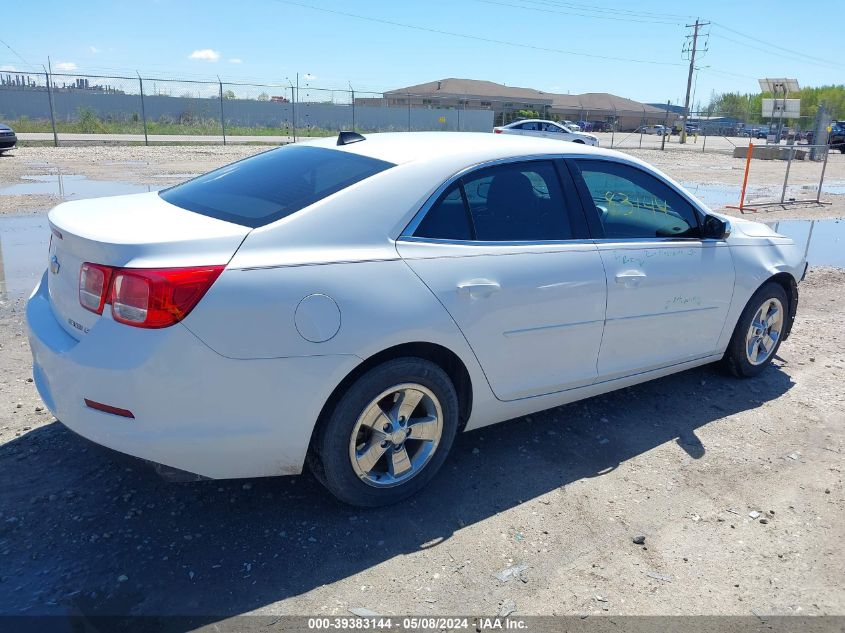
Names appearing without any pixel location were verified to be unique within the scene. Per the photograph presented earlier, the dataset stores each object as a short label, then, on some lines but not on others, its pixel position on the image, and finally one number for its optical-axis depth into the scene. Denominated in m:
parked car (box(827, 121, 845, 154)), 40.44
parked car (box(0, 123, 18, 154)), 20.84
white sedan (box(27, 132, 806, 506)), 2.62
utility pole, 60.59
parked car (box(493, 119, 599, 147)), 30.14
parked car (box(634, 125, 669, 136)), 73.39
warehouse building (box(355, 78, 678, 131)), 68.19
